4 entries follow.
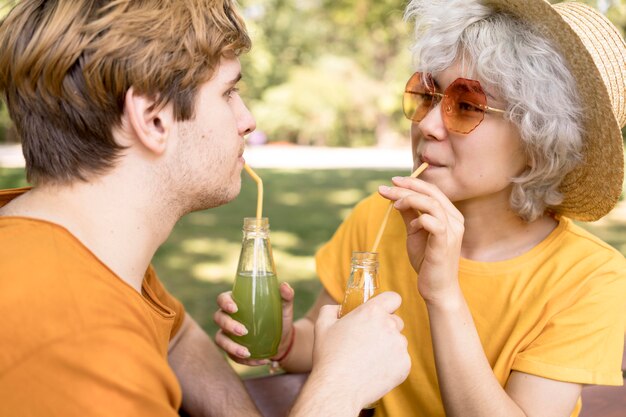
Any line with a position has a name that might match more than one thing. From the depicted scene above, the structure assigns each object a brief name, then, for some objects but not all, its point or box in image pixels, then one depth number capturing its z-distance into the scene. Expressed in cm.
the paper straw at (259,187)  74
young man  53
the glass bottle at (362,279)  68
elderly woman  68
